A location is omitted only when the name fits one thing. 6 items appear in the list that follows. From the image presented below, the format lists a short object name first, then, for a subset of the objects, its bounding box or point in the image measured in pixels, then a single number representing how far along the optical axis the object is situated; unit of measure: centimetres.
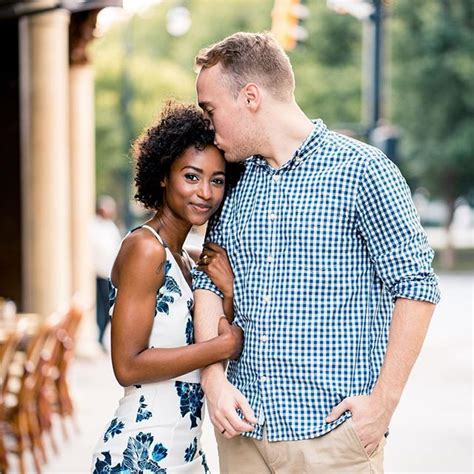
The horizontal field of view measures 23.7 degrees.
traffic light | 1227
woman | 329
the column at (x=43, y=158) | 1255
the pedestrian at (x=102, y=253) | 1469
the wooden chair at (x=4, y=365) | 755
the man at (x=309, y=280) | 308
